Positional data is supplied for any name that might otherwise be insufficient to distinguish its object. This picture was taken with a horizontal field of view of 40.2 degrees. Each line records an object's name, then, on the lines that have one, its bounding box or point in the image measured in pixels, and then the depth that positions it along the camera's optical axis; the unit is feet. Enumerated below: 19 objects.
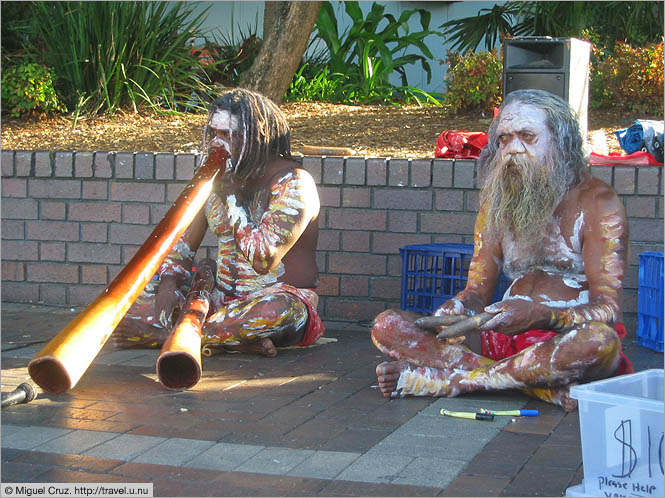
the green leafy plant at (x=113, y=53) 22.90
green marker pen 10.78
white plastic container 7.73
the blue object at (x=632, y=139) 18.16
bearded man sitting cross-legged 11.19
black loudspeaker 19.13
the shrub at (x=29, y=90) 22.84
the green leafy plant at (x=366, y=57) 27.09
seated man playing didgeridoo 13.96
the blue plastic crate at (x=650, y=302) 15.19
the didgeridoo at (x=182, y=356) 12.19
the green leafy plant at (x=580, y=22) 28.25
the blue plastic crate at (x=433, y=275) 15.56
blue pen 10.98
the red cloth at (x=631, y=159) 17.13
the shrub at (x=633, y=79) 23.20
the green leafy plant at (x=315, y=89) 26.76
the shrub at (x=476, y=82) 23.57
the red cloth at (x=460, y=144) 18.17
